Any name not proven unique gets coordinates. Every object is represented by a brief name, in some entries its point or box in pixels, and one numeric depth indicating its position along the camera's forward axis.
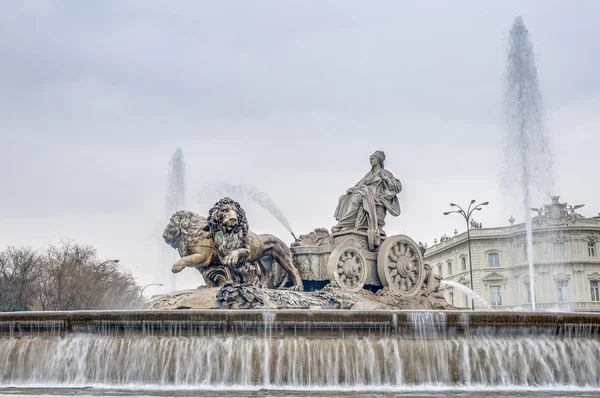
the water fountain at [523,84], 32.00
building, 64.31
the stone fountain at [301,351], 10.54
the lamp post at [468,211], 41.17
